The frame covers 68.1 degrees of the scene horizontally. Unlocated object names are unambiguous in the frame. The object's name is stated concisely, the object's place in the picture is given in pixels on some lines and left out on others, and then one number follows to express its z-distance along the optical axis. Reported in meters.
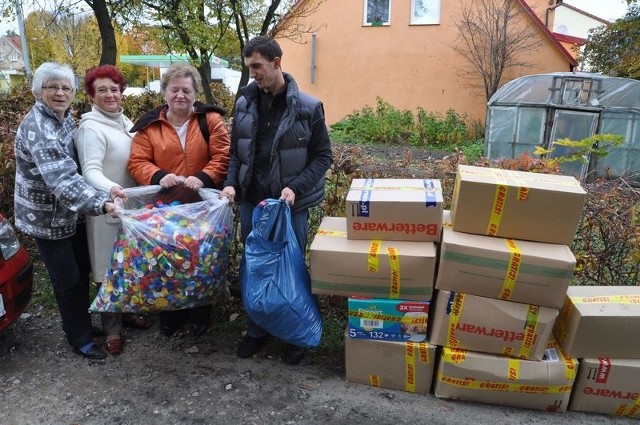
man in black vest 2.66
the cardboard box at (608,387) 2.40
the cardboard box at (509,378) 2.43
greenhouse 10.38
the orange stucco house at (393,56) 15.52
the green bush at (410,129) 14.85
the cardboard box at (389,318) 2.54
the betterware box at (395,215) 2.46
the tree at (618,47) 11.58
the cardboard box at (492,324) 2.37
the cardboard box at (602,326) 2.35
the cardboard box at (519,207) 2.26
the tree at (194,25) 10.83
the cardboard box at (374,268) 2.44
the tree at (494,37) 14.91
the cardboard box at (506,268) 2.24
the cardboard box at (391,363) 2.59
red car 2.75
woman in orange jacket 2.76
